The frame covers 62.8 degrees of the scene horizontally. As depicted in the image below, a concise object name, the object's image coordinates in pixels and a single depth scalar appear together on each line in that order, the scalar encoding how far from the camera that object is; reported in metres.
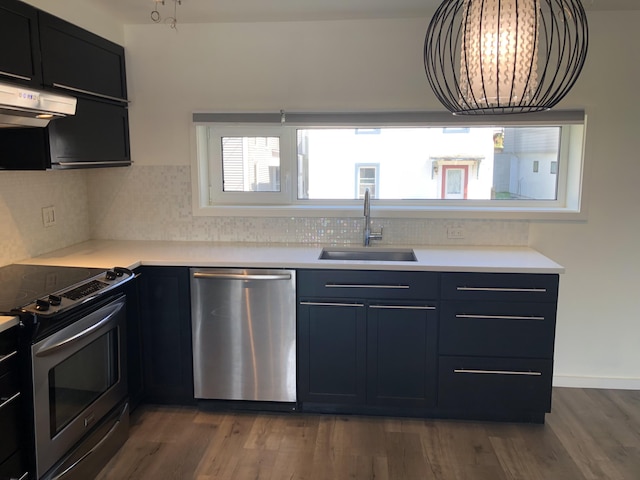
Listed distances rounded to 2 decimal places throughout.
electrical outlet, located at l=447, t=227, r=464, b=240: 3.38
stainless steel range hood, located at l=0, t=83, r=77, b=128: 1.92
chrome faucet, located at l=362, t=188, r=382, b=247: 3.27
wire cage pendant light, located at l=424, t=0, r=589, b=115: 1.31
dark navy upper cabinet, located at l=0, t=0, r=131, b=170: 2.38
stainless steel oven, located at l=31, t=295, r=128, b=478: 2.07
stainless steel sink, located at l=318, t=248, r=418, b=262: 3.29
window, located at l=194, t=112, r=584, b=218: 3.34
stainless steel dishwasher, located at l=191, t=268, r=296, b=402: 2.91
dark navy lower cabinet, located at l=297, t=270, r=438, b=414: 2.87
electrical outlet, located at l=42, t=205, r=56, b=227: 3.11
